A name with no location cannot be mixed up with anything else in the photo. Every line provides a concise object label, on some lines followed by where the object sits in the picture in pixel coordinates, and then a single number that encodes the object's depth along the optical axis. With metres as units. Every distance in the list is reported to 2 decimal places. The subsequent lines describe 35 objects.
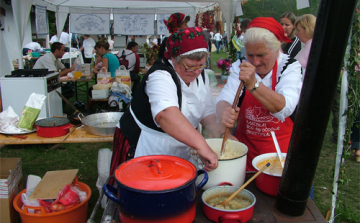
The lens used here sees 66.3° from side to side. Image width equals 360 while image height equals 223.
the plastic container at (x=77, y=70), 6.68
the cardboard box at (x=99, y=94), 5.72
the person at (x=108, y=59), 6.84
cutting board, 2.27
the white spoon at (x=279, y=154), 1.38
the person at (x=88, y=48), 11.02
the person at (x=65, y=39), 13.51
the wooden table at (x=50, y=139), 2.59
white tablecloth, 11.20
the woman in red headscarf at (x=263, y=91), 1.47
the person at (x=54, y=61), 6.45
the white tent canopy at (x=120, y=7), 8.90
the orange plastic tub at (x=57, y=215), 2.22
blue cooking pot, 0.93
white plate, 2.68
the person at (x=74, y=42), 16.09
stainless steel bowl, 2.64
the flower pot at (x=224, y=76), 4.76
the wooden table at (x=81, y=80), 6.40
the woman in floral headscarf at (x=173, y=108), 1.30
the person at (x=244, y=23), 5.85
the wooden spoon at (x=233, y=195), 1.13
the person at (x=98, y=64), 7.02
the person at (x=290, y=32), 4.37
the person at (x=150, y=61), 8.75
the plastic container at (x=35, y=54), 10.43
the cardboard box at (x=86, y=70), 6.86
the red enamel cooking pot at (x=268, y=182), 1.24
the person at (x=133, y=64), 7.38
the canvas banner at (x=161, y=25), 9.97
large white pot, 1.22
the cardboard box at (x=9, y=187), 2.43
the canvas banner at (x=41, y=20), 6.67
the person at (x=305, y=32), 3.67
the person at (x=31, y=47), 11.82
